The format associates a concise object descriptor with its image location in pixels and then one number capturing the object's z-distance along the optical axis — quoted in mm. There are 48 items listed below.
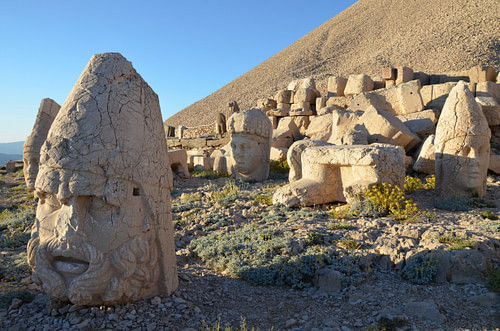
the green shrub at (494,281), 3459
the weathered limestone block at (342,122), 11005
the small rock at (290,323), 3064
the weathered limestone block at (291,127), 14431
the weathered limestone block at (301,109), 16516
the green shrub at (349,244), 4395
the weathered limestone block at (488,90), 12445
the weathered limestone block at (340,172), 5875
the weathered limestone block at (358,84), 16109
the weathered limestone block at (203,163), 11820
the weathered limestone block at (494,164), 8633
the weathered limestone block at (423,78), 15633
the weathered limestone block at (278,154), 11238
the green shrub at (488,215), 5527
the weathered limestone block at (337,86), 17391
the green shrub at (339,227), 5062
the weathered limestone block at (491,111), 10977
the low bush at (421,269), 3793
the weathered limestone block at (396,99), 12859
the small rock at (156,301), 3101
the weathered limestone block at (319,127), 12858
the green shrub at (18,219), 6500
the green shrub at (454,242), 4047
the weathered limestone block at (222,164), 11000
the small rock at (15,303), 3131
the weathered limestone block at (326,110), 15436
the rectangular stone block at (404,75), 15652
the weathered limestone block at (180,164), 10492
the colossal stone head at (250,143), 9164
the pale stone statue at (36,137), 9797
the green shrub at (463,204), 6094
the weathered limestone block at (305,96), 17158
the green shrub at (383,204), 5574
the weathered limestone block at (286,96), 18203
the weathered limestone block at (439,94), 12589
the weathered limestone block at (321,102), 16609
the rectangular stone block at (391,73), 16078
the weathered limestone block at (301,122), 16125
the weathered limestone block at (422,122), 10789
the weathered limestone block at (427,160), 8625
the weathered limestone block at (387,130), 9805
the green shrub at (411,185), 7246
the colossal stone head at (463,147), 6449
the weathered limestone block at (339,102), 16172
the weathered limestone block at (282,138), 13102
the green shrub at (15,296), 3211
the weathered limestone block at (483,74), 14094
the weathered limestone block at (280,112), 17469
